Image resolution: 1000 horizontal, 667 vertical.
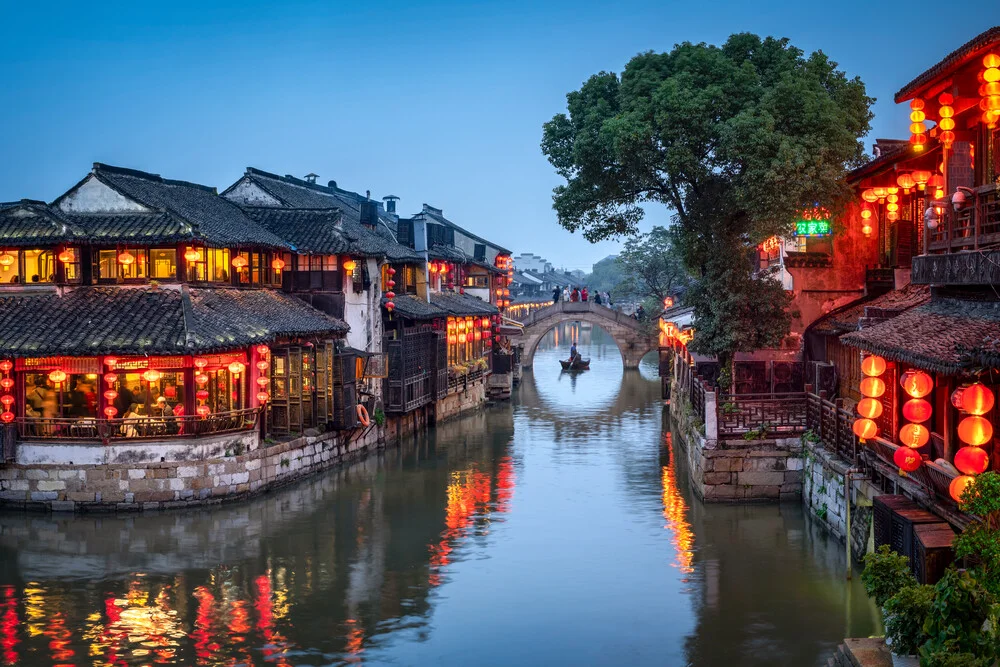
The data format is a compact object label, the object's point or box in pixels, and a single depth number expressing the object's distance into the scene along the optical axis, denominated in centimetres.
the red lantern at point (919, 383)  1424
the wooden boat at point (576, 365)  6531
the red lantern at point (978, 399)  1239
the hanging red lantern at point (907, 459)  1447
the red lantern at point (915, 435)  1441
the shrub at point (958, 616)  898
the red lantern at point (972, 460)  1230
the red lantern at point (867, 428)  1700
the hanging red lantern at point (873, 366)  1628
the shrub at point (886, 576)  1029
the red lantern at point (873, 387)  1656
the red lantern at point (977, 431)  1240
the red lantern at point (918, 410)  1438
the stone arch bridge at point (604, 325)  6344
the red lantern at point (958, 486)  1225
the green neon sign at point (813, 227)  2678
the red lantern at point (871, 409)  1686
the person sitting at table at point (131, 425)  2328
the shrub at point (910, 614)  970
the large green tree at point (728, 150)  2594
